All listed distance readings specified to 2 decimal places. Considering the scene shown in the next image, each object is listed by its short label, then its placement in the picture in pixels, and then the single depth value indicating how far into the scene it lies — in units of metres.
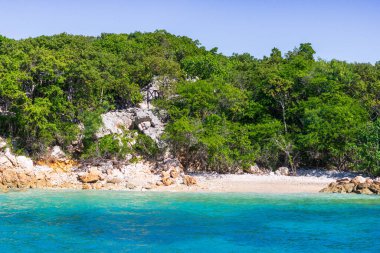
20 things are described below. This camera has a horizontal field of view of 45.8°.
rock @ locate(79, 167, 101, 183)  32.34
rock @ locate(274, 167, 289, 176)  37.75
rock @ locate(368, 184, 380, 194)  30.41
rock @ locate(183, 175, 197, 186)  32.62
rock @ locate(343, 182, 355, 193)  30.80
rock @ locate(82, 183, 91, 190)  31.48
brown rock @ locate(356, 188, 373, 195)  30.36
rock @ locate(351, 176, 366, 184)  31.27
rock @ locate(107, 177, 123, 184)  32.47
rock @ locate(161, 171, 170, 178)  33.62
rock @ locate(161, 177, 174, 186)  32.59
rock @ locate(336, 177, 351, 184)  31.65
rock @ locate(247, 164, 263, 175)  38.39
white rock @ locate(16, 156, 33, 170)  32.29
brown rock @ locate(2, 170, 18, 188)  30.97
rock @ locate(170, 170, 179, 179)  33.58
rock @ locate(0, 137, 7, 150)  34.78
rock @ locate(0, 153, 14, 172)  31.56
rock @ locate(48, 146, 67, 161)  36.56
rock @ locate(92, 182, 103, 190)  31.61
